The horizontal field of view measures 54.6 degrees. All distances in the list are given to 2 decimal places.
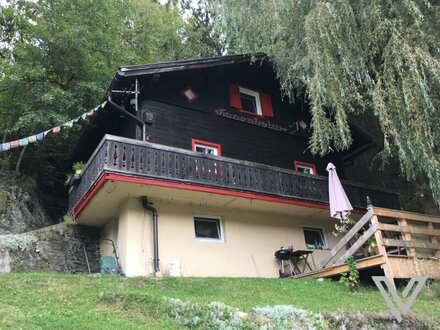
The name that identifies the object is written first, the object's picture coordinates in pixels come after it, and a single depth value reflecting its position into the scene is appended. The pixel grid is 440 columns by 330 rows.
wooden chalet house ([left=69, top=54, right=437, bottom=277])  11.50
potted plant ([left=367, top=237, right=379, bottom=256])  10.38
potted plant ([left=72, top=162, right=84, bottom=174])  14.22
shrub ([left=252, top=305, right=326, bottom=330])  6.86
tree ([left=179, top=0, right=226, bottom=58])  26.45
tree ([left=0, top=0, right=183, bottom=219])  17.48
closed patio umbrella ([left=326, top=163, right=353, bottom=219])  12.32
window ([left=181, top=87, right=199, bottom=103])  14.48
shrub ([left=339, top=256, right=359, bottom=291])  10.02
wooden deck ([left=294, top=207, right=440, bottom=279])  9.99
